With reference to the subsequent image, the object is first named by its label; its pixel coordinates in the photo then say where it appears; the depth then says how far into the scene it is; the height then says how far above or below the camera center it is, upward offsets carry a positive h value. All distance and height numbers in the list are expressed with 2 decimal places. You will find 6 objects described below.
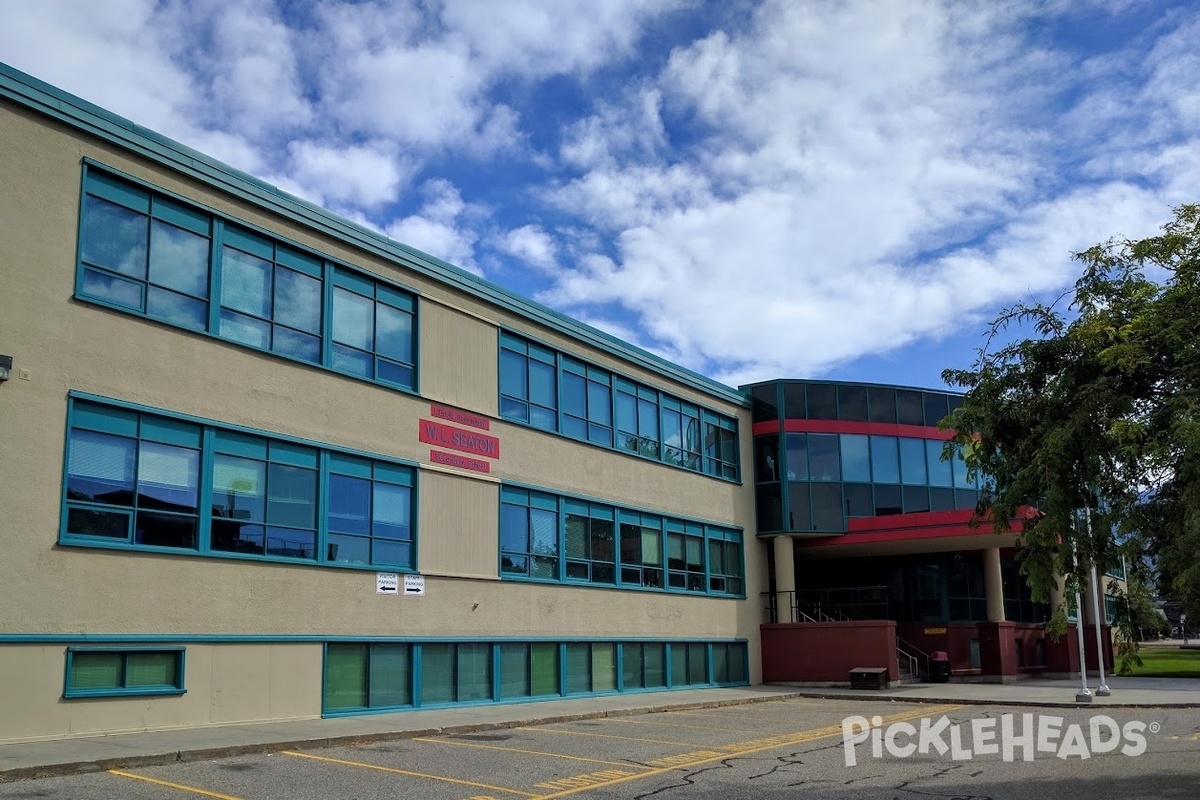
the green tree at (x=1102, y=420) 10.77 +1.84
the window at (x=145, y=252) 17.28 +5.72
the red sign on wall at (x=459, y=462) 23.38 +3.00
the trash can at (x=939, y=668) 33.59 -2.26
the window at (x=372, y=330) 21.72 +5.50
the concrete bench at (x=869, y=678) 30.72 -2.31
